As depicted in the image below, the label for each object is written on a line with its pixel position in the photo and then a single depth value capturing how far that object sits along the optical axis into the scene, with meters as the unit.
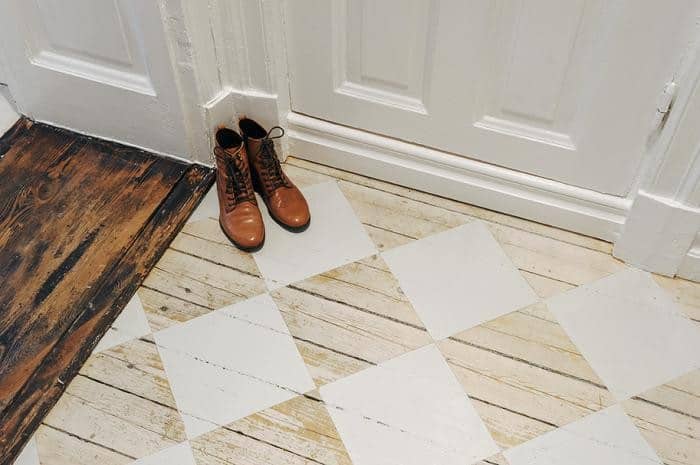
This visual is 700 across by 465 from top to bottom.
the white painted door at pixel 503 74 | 1.32
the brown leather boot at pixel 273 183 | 1.62
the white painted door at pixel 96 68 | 1.55
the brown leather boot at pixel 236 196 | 1.58
